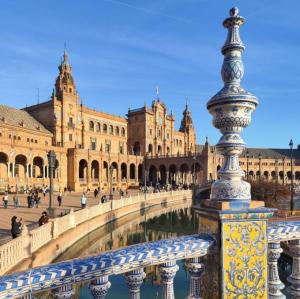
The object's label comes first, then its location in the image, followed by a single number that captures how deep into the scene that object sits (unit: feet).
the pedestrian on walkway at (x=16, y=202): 77.67
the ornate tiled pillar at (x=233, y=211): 9.37
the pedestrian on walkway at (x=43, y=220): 48.99
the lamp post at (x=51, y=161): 53.83
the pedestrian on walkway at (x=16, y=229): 38.88
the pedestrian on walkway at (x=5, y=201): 73.65
